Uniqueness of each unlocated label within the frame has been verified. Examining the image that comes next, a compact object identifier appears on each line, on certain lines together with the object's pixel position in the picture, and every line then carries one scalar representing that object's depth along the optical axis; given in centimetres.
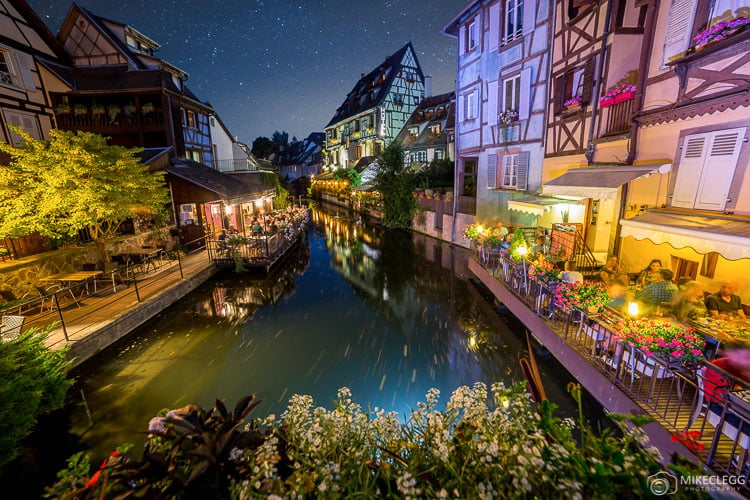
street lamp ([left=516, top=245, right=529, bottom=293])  878
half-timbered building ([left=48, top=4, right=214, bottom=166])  1856
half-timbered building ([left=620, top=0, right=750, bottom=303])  593
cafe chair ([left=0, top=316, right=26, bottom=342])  687
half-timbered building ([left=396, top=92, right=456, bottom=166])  2777
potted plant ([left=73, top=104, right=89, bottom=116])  1817
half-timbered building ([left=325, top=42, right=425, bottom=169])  3881
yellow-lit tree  930
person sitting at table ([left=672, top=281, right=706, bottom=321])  552
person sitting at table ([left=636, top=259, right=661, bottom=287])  721
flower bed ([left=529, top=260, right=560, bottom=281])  771
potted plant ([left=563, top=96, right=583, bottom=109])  1079
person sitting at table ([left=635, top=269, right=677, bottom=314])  592
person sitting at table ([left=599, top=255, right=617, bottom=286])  767
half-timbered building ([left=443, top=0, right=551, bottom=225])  1396
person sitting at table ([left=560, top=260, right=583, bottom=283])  710
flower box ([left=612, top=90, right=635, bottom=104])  854
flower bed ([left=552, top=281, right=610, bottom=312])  621
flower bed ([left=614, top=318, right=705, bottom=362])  440
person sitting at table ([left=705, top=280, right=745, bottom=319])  568
